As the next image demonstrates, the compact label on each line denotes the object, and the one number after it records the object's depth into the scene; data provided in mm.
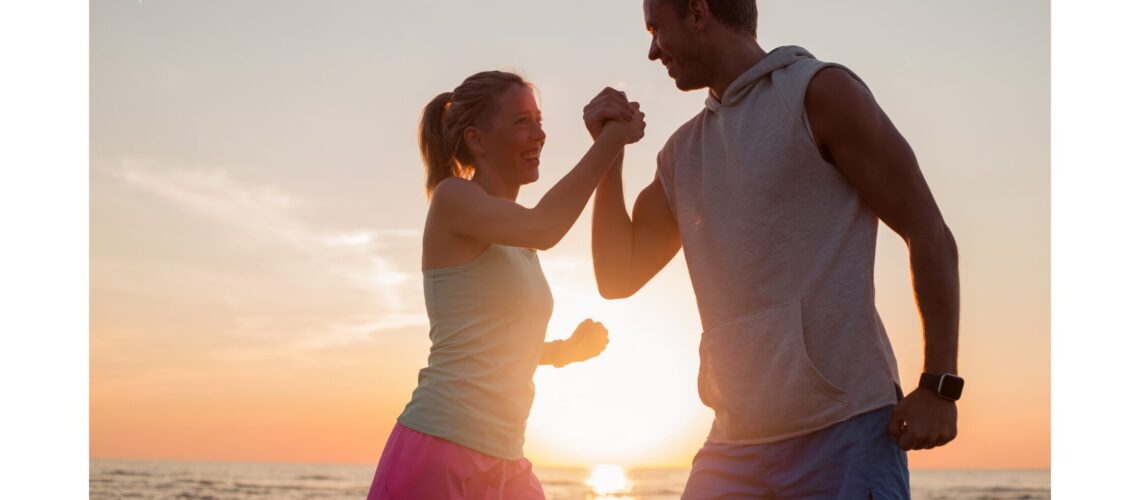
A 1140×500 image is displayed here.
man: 2416
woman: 3074
